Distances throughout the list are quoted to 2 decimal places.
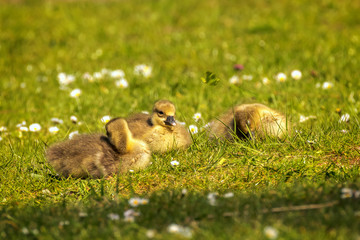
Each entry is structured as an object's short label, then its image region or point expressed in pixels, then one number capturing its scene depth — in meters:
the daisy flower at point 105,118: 13.90
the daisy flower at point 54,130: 14.13
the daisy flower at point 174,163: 10.59
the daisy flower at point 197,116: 13.82
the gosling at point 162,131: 11.57
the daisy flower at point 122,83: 18.02
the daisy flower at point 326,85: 16.27
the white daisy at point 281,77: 17.11
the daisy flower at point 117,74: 18.78
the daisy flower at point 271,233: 6.62
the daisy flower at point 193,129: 12.39
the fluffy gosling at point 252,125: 11.55
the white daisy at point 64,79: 18.77
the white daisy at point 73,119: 14.78
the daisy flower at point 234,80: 17.62
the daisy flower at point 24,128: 14.17
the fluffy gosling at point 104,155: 10.60
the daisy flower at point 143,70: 18.91
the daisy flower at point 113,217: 8.01
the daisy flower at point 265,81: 17.20
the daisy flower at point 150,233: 7.06
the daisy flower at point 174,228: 7.16
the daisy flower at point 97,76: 18.86
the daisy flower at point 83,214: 8.27
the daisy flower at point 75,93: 16.98
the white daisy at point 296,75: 17.14
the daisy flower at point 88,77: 18.98
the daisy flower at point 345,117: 12.71
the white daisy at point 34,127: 14.40
